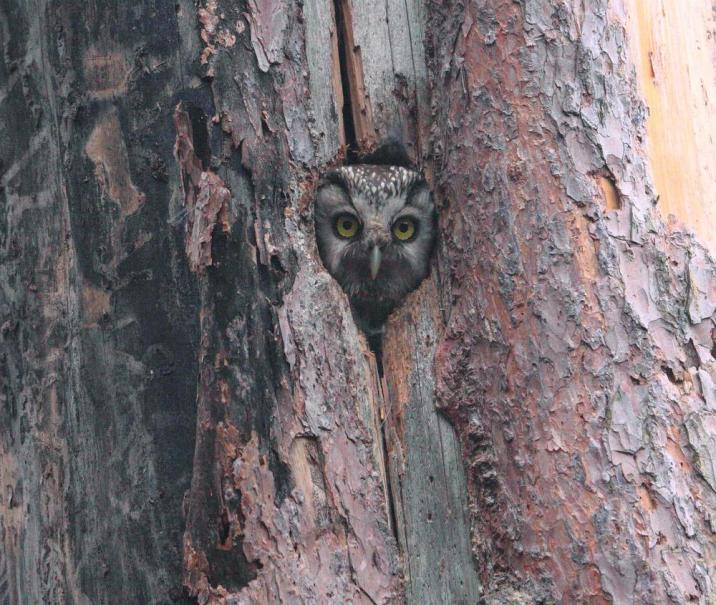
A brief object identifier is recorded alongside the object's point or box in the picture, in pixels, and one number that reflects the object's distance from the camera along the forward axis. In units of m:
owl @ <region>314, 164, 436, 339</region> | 6.43
